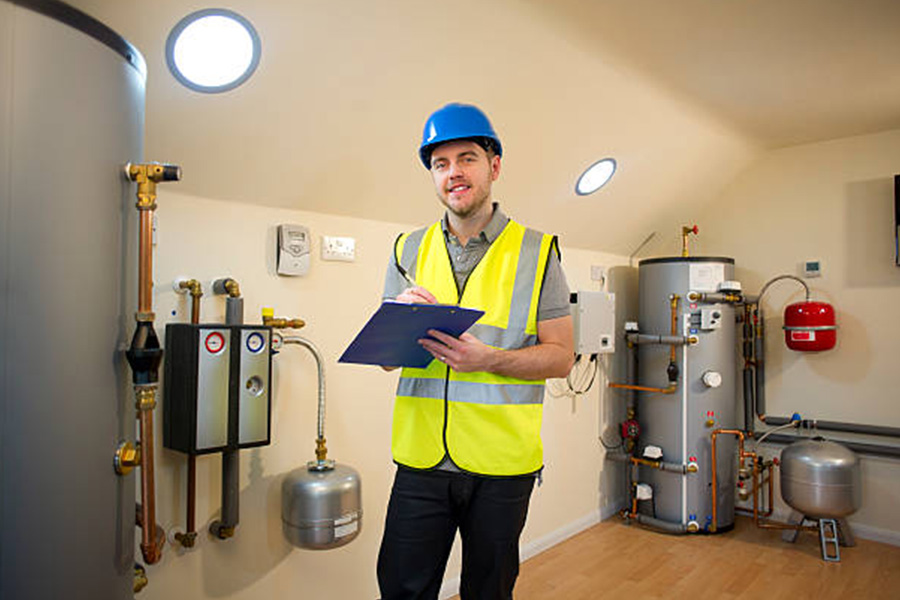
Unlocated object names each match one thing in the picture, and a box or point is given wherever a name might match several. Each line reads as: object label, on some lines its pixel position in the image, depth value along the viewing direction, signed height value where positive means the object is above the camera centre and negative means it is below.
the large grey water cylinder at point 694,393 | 4.00 -0.52
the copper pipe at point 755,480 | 3.98 -1.11
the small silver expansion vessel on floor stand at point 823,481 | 3.52 -0.97
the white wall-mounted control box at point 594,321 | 3.70 -0.04
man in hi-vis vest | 1.48 -0.23
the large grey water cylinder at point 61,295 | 0.96 +0.03
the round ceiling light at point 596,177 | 3.53 +0.82
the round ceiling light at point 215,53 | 1.81 +0.83
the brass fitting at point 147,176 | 1.17 +0.27
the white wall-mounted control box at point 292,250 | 2.27 +0.24
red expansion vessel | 3.96 -0.08
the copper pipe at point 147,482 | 1.22 -0.36
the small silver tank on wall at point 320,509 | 2.10 -0.68
